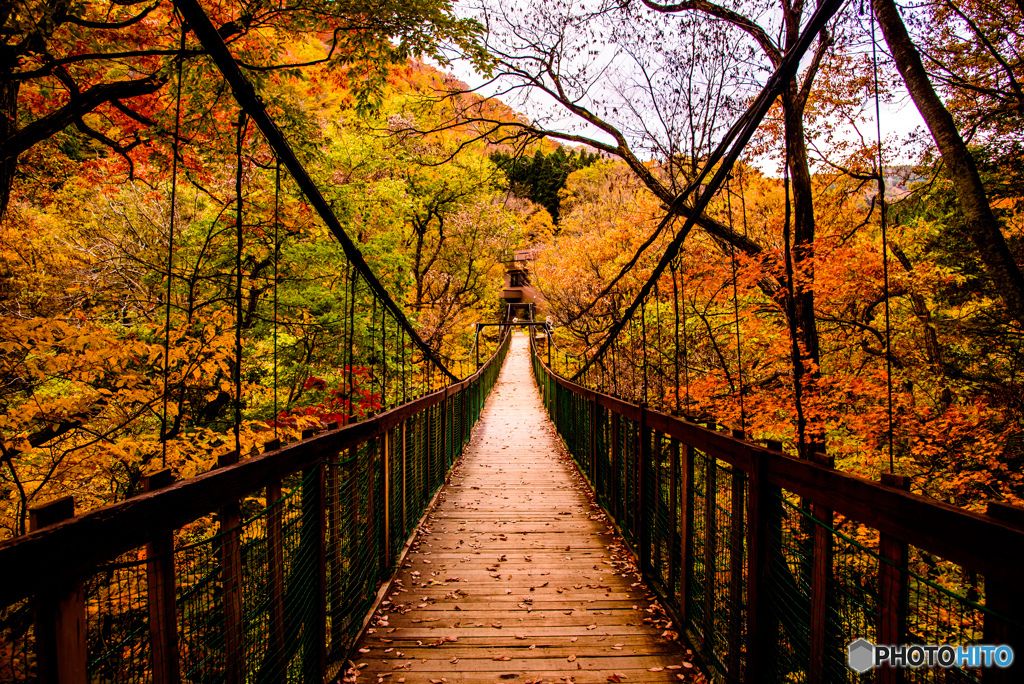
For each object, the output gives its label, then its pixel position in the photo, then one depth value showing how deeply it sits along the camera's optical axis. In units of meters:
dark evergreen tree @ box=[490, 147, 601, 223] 37.75
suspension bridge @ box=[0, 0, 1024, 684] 0.97
